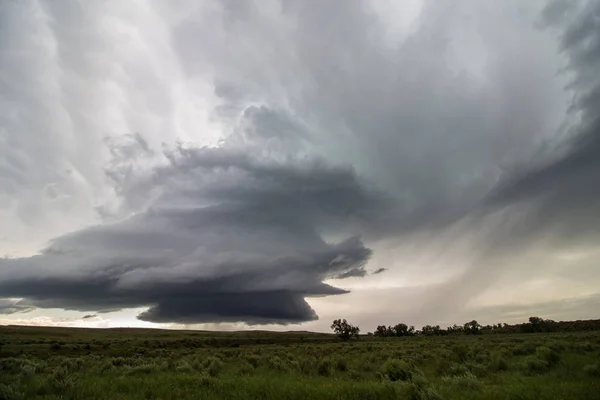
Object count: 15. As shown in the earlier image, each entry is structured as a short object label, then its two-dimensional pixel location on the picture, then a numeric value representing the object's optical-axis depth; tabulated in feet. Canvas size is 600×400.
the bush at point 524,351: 116.96
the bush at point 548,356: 81.00
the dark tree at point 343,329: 416.26
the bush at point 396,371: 65.59
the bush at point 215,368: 75.99
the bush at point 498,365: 83.43
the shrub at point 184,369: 82.01
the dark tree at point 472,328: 477.44
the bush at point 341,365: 89.66
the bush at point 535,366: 74.69
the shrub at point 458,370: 78.02
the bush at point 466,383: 53.88
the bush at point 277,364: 89.02
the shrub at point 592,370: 63.10
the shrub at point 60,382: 54.03
